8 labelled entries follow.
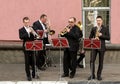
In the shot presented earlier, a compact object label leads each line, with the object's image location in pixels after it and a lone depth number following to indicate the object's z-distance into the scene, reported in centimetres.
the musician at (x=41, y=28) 1502
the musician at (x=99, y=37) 1301
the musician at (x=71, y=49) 1343
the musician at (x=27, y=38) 1300
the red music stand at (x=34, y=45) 1282
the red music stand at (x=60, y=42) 1312
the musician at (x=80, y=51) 1493
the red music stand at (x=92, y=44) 1282
